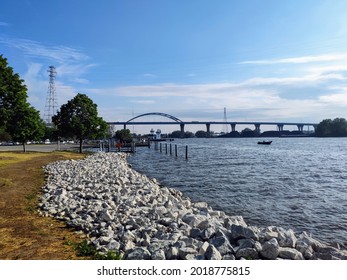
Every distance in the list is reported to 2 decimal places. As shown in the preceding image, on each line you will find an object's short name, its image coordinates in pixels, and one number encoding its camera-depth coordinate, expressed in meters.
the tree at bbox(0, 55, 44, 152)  29.12
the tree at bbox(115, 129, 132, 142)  113.95
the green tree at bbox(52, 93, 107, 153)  47.34
